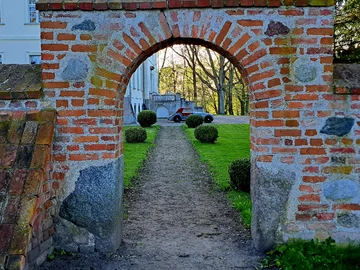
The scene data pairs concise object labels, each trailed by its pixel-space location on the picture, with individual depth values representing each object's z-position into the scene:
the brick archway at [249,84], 4.18
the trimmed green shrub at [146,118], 22.73
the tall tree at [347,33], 6.89
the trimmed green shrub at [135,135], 16.23
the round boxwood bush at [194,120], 22.64
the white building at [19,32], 20.03
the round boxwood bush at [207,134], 16.38
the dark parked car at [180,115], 27.86
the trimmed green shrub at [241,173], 7.93
